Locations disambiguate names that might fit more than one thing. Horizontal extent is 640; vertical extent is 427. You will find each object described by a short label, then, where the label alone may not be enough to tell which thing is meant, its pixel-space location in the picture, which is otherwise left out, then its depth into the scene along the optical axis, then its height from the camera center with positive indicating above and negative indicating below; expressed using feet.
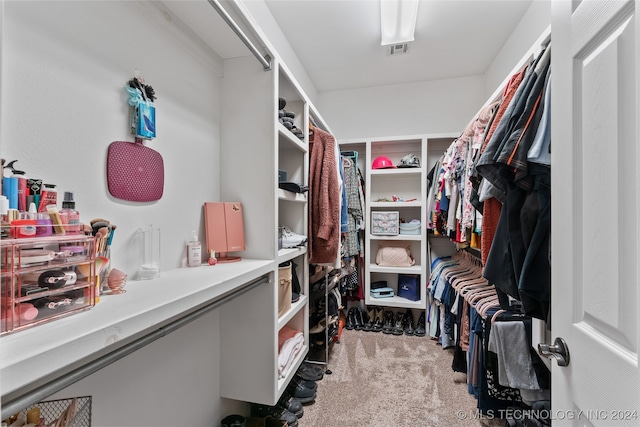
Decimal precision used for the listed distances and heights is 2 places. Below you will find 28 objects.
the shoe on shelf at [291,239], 5.35 -0.48
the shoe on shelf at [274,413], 5.07 -3.65
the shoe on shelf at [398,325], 9.12 -3.73
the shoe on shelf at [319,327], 6.93 -2.80
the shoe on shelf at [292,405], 5.41 -3.74
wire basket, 2.13 -1.57
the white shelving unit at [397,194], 9.39 +0.74
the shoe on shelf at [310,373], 6.34 -3.67
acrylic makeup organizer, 1.65 -0.43
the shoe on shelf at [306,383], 6.05 -3.69
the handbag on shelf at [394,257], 9.69 -1.48
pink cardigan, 6.01 +0.23
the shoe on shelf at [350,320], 9.61 -3.68
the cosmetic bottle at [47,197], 2.22 +0.14
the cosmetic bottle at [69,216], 2.20 -0.02
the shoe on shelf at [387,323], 9.22 -3.72
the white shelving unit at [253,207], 4.38 +0.12
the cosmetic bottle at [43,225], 1.96 -0.08
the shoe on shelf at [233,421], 4.49 -3.37
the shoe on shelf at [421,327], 9.08 -3.78
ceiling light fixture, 6.02 +4.50
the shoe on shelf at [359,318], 9.55 -3.63
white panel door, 1.78 +0.03
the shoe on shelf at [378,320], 9.37 -3.73
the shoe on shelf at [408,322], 9.20 -3.69
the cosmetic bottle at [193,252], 3.88 -0.53
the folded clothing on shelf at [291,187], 4.93 +0.50
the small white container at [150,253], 3.16 -0.47
